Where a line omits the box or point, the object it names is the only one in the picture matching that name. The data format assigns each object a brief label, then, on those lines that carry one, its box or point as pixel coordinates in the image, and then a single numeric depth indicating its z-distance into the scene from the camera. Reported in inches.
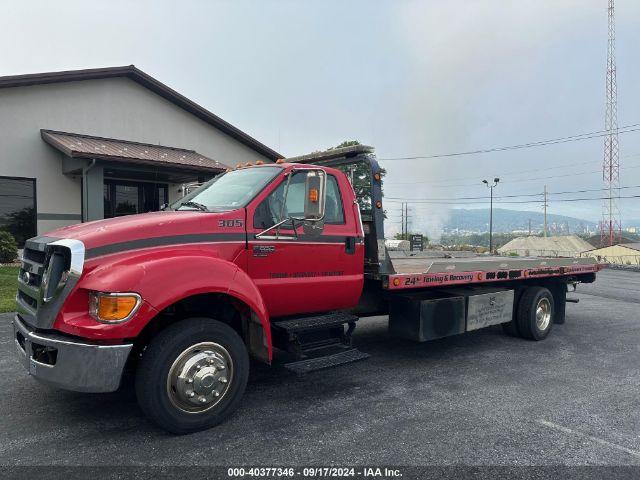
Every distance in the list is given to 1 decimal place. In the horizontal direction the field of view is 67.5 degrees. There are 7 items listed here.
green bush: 544.7
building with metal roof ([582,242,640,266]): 2001.7
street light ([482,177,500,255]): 1838.1
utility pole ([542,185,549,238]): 3329.7
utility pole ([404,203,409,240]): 3190.0
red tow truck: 140.3
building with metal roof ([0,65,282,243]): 546.6
